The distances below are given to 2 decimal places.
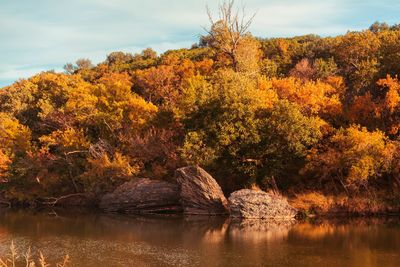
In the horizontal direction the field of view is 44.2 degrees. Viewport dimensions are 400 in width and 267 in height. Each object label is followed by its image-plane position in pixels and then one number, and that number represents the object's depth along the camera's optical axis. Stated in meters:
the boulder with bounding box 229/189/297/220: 41.22
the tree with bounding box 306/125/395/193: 40.12
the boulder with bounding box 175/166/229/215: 43.66
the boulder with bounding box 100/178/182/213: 46.62
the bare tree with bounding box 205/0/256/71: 60.53
